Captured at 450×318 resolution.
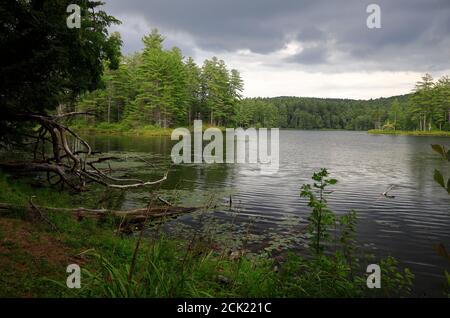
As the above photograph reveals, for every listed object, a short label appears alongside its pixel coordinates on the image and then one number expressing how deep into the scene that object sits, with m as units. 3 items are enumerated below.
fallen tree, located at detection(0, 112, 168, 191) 11.48
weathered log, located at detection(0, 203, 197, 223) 8.78
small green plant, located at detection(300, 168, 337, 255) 6.15
